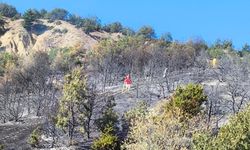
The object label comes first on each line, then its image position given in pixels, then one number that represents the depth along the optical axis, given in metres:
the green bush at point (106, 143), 73.00
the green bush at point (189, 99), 76.50
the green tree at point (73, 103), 76.06
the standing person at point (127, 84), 114.60
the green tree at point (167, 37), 189.44
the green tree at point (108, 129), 73.12
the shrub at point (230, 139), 49.84
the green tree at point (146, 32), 197.98
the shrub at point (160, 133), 61.09
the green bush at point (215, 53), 152.62
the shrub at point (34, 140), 77.81
